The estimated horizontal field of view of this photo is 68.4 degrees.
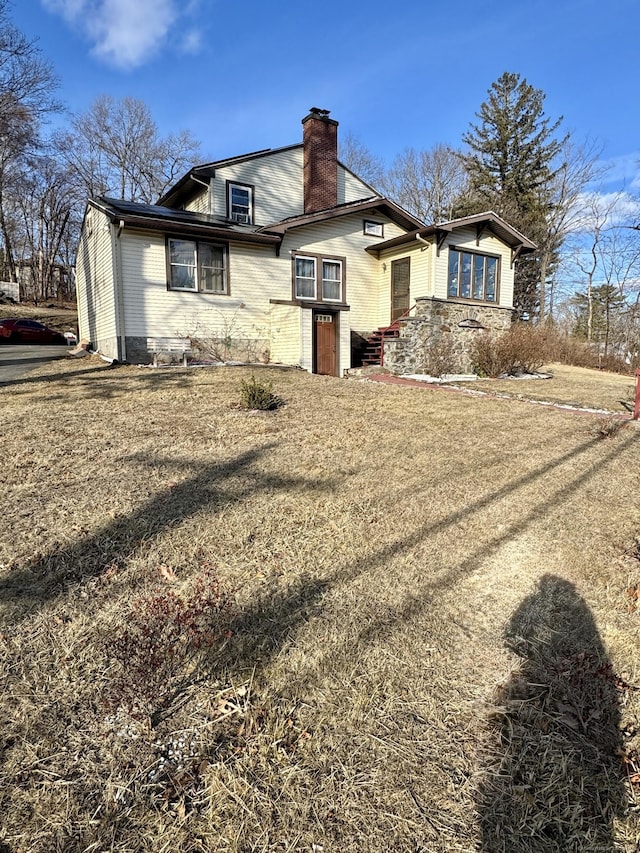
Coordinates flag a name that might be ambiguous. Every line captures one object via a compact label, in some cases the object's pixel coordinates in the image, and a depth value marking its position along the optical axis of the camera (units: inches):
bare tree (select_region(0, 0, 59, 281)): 751.1
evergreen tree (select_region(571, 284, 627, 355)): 1217.3
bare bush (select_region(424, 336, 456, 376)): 544.7
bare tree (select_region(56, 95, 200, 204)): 1373.0
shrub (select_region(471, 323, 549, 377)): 544.4
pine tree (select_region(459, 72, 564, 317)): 1050.7
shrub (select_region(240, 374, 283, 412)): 278.2
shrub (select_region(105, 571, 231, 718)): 86.7
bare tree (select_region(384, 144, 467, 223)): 1229.7
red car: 810.8
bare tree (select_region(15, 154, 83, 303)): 1421.0
